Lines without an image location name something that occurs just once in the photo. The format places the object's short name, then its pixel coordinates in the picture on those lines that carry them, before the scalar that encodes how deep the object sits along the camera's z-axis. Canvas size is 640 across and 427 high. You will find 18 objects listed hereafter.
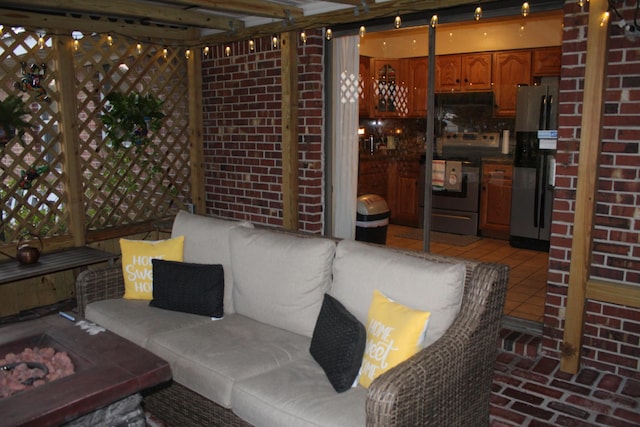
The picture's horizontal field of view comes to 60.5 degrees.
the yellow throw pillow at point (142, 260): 3.17
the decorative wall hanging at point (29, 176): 3.88
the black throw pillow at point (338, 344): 2.09
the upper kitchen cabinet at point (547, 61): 5.04
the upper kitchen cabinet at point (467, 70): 5.10
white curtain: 4.18
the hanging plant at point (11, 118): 3.72
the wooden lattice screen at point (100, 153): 3.91
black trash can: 4.55
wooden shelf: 3.53
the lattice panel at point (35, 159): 3.81
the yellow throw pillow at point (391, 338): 2.04
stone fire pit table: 1.86
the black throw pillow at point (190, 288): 2.92
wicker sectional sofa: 1.94
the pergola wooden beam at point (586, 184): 2.71
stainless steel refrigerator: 4.64
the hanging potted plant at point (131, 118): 4.28
